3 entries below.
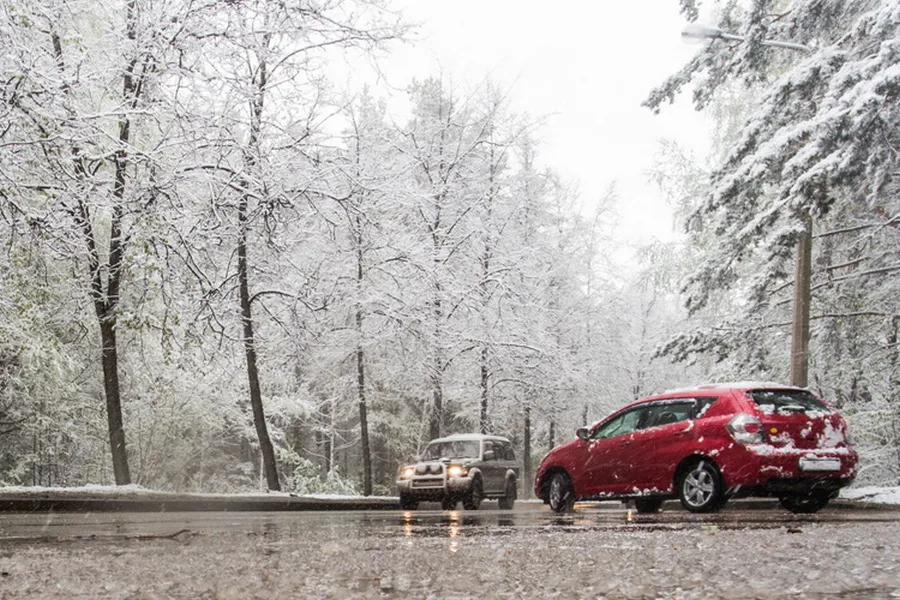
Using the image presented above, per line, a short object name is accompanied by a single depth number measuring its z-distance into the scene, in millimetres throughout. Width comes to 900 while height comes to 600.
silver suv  19250
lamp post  17781
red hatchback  10984
